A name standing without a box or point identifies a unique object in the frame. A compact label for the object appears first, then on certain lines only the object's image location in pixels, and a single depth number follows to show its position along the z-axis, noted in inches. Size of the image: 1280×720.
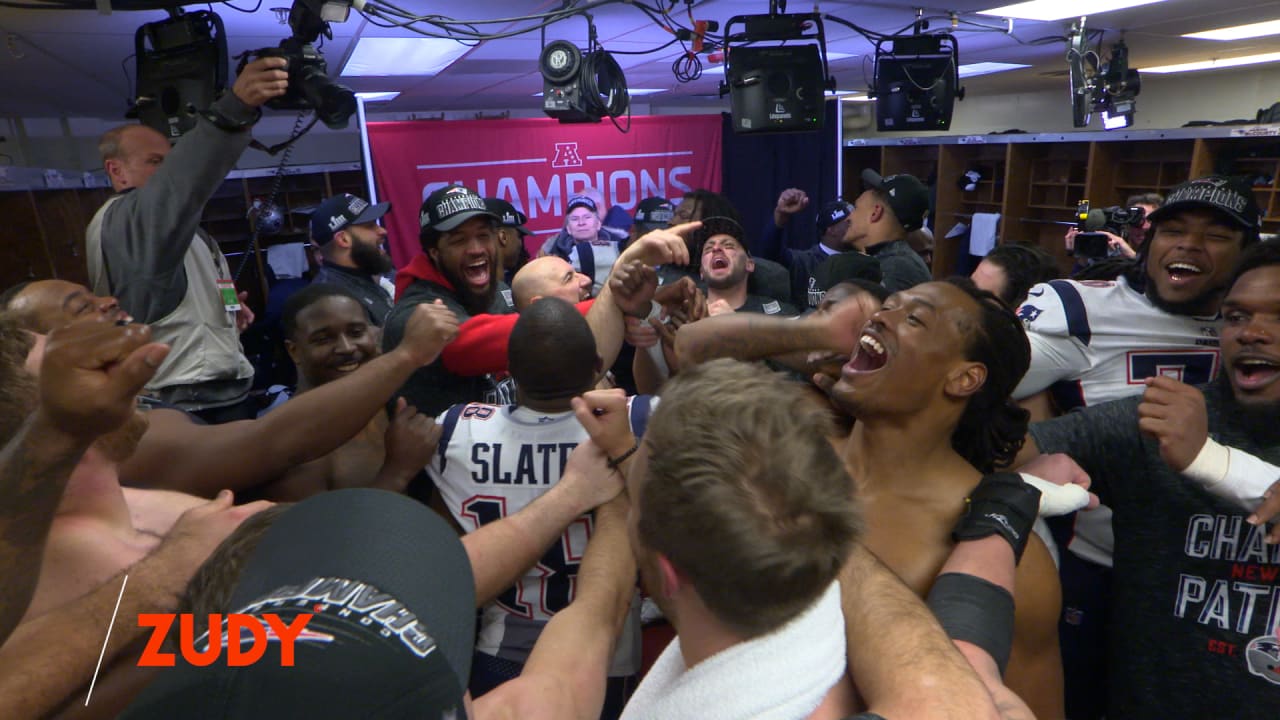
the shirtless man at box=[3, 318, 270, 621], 44.1
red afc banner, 236.7
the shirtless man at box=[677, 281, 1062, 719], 54.8
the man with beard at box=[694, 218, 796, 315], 136.8
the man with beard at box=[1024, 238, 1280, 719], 57.9
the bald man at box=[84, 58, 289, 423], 85.4
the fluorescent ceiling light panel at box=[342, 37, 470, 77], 207.3
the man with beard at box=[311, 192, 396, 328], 145.0
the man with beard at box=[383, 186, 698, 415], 80.4
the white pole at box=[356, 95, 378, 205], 223.7
